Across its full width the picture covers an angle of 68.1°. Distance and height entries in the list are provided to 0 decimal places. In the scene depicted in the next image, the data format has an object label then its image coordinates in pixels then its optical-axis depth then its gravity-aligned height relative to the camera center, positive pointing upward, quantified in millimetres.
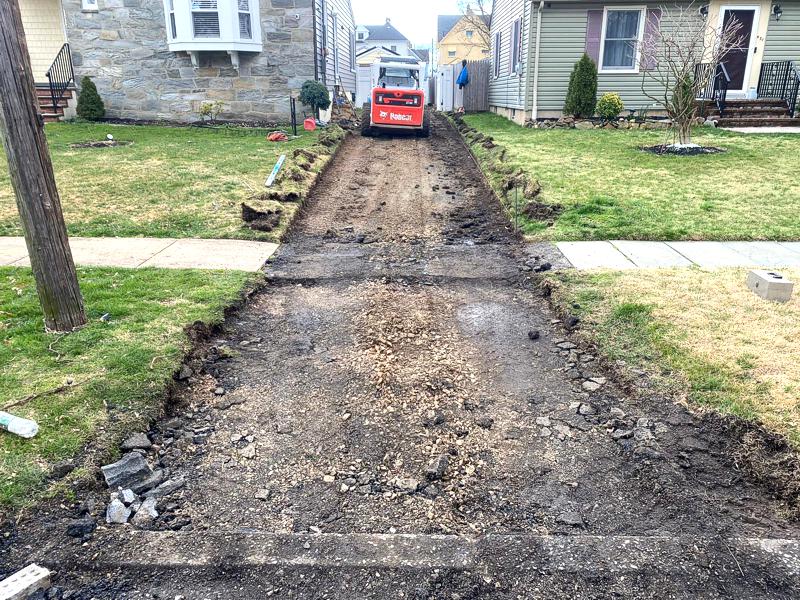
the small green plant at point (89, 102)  17281 -187
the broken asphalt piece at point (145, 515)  2727 -1854
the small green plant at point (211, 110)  17234 -462
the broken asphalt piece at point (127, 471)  2932 -1782
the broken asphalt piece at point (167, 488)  2926 -1863
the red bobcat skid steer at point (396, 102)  16250 -350
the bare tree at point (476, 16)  38359 +4930
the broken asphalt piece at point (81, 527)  2625 -1821
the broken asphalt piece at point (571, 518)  2732 -1906
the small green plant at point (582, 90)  16094 -148
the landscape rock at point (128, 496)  2855 -1835
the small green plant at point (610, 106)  16250 -580
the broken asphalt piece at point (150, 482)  2939 -1844
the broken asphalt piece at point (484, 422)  3516 -1891
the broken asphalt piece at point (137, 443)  3209 -1793
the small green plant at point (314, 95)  16812 -114
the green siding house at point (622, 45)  16375 +1002
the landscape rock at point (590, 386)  3930 -1902
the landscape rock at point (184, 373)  3956 -1774
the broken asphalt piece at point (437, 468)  3053 -1870
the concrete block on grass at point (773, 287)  4789 -1593
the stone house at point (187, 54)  16672 +1098
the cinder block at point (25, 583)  2244 -1771
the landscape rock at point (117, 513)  2723 -1829
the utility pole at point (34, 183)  3797 -561
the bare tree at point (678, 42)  13194 +908
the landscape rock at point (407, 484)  2977 -1893
